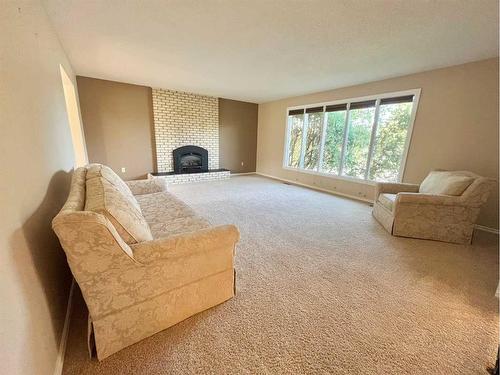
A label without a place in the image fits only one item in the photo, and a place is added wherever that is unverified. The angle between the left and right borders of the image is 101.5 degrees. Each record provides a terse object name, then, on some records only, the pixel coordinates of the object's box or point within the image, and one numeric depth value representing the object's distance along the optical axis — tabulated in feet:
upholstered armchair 7.93
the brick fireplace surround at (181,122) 17.24
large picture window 12.24
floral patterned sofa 3.17
